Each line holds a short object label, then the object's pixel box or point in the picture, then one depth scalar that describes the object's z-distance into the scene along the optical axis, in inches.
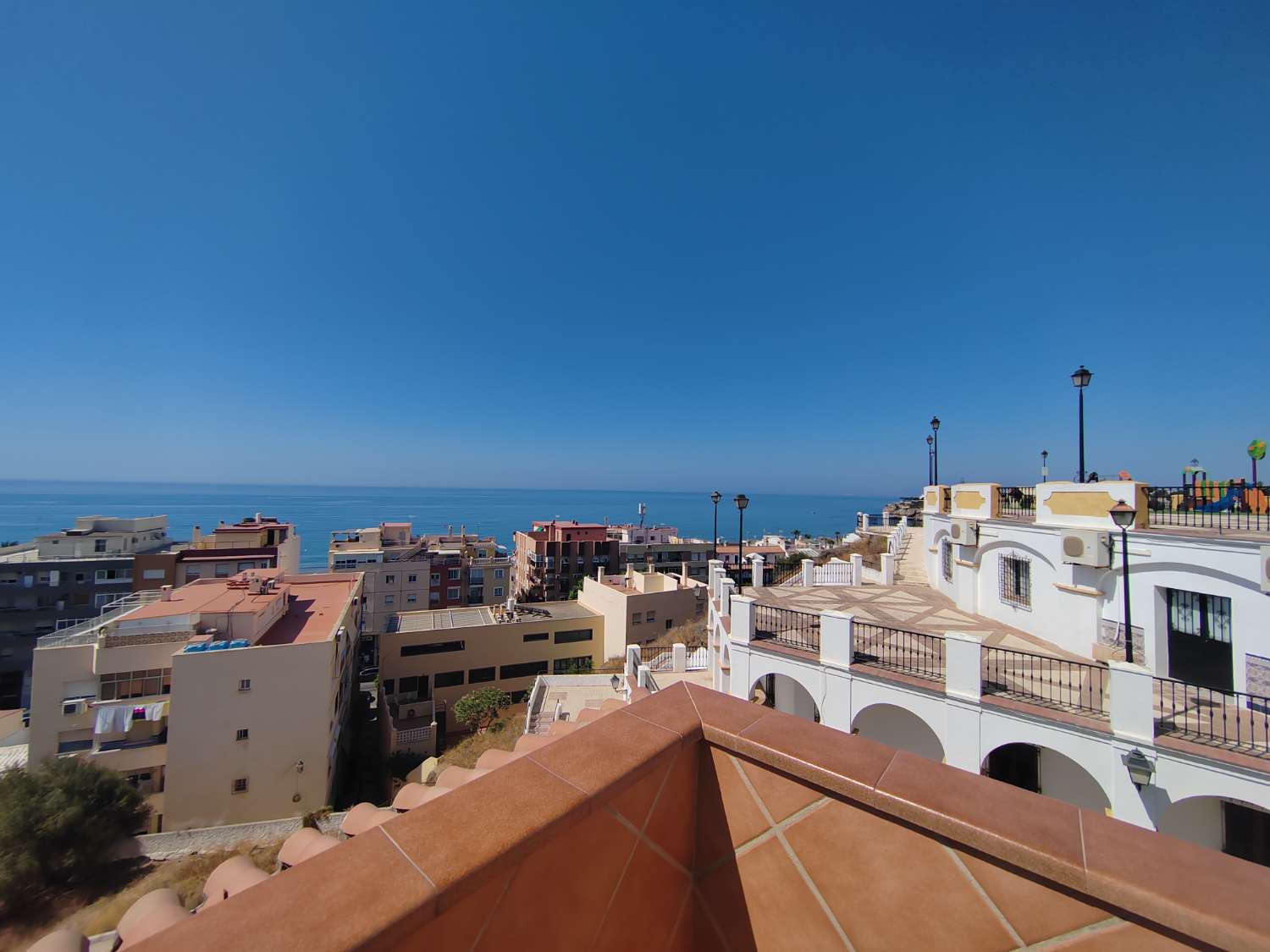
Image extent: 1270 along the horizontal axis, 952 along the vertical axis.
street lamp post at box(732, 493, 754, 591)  569.1
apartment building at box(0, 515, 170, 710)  1106.7
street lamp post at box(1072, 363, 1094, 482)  428.8
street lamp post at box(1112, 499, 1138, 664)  253.5
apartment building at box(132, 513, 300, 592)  1189.7
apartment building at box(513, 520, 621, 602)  1839.3
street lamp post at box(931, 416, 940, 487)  686.5
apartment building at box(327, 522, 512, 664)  1536.7
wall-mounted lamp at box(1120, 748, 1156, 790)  215.2
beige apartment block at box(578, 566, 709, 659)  1109.1
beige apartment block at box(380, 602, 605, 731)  1016.9
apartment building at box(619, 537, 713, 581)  2015.3
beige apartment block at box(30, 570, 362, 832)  604.4
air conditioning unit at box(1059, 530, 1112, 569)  300.2
